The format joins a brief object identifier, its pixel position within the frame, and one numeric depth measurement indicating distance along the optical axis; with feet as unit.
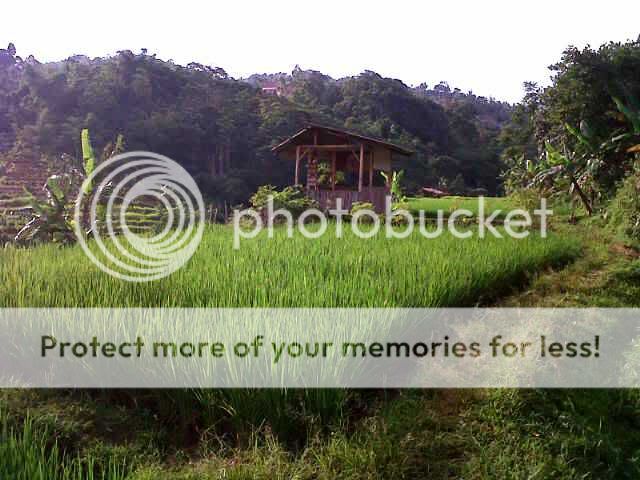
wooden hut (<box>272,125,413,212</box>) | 42.55
